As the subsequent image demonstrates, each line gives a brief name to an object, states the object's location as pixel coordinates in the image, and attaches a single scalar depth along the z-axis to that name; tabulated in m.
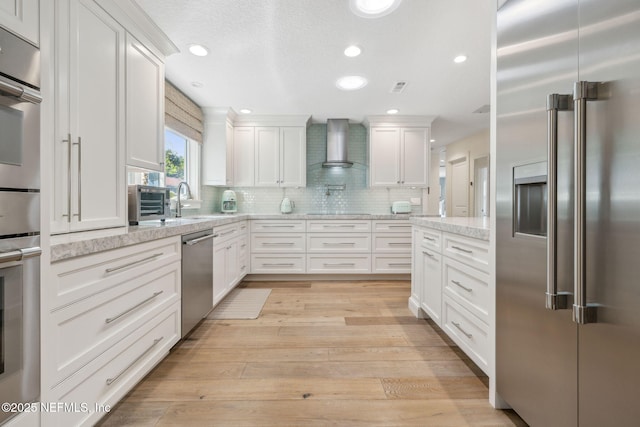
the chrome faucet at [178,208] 2.85
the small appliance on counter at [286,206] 4.27
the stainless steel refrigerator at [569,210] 0.74
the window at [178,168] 2.77
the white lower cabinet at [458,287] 1.48
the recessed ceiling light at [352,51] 2.30
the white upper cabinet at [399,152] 4.22
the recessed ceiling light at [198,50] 2.28
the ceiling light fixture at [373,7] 1.81
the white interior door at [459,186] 6.00
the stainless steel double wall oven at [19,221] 0.78
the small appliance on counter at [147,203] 1.89
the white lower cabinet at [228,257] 2.63
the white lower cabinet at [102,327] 0.99
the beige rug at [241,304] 2.62
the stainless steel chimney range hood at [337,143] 4.29
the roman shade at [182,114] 2.93
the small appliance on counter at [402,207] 4.21
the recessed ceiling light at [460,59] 2.46
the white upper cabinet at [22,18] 0.78
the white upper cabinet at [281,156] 4.16
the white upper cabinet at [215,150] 3.83
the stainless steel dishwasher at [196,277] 1.97
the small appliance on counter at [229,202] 4.11
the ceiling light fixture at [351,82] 2.90
